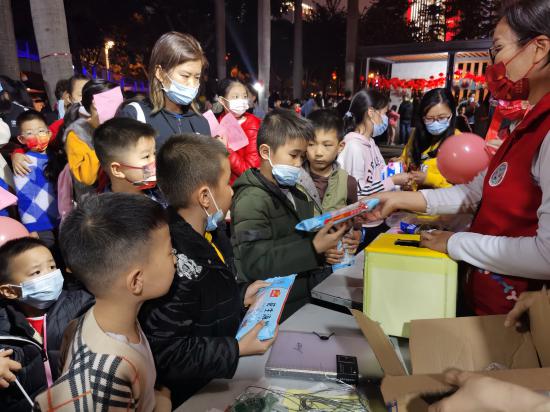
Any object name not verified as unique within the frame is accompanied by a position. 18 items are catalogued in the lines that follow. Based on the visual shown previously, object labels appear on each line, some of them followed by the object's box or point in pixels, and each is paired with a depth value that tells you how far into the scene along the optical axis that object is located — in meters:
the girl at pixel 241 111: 4.21
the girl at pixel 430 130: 3.75
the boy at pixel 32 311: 1.90
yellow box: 1.55
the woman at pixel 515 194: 1.32
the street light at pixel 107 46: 21.72
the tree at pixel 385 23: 34.34
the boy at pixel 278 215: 2.07
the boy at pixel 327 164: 3.11
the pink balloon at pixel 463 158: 2.73
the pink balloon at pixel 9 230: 2.53
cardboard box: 1.20
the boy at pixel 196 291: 1.42
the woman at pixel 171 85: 2.92
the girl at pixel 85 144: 2.95
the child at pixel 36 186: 3.70
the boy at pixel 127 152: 2.45
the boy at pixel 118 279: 1.19
